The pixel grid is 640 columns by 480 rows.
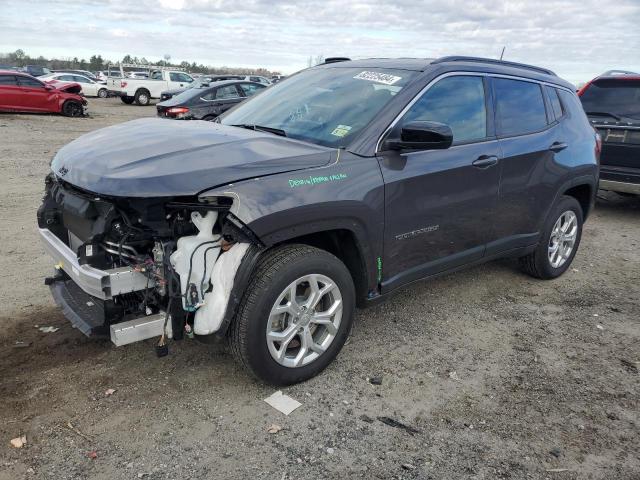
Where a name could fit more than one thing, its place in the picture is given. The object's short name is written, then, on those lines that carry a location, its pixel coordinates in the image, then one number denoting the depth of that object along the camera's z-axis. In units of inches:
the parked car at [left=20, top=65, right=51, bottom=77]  1568.5
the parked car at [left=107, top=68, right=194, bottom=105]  1124.6
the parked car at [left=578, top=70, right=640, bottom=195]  292.7
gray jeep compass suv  112.1
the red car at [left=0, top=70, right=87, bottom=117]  736.3
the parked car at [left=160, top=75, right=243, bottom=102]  918.4
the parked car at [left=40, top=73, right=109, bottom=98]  1264.8
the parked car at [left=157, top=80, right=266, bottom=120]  584.4
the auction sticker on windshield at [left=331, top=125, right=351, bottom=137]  137.3
